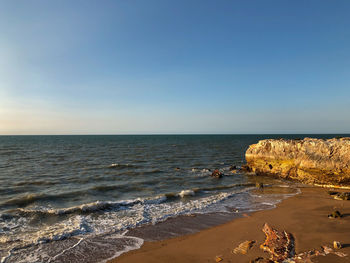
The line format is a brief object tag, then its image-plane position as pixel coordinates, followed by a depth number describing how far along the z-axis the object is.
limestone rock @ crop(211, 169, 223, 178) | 23.59
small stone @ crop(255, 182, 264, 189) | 19.19
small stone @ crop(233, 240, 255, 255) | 7.70
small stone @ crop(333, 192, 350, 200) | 14.19
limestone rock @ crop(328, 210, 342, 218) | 10.86
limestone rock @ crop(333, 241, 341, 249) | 7.52
